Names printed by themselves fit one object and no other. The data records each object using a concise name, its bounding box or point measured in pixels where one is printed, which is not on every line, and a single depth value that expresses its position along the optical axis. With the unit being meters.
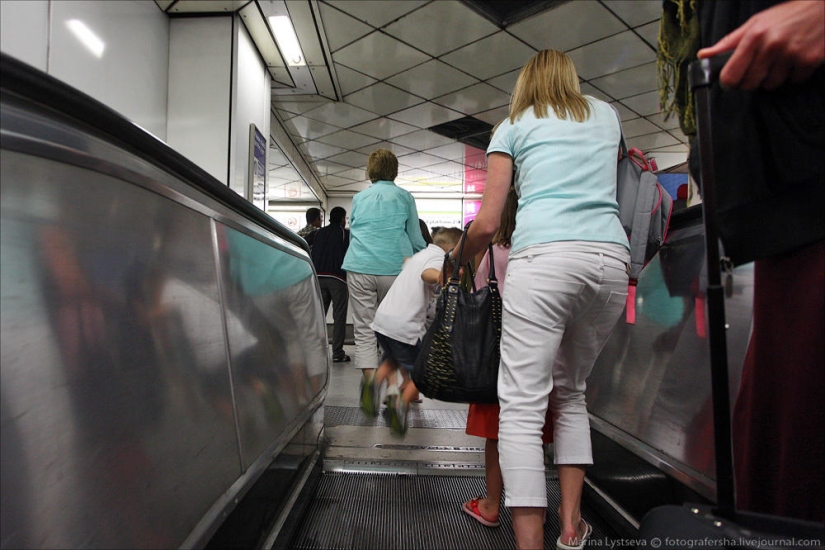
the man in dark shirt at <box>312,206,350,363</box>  4.38
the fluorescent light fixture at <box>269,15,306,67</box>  3.90
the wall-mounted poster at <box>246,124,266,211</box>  4.27
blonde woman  1.06
